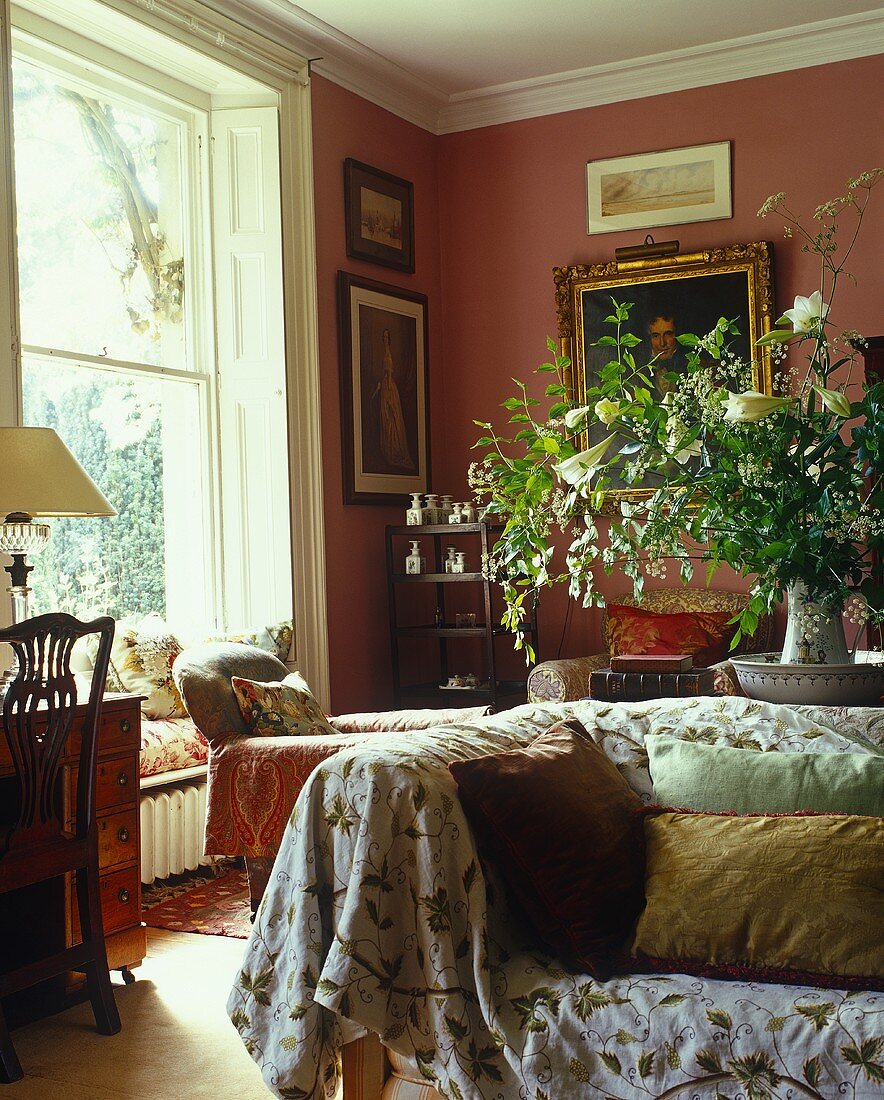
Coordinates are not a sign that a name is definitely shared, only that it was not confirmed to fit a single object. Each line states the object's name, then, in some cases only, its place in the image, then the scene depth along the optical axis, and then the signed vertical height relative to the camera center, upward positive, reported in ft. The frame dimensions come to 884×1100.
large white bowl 8.30 -0.92
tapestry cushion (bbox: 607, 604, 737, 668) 17.70 -1.17
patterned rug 12.91 -3.87
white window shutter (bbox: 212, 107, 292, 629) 17.21 +2.97
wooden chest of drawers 11.09 -2.46
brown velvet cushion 6.97 -1.75
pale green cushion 7.54 -1.49
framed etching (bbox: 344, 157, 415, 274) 18.63 +5.71
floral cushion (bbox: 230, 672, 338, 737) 12.25 -1.49
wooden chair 9.59 -1.96
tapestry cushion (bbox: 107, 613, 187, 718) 14.67 -1.19
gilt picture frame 18.48 +4.10
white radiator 13.97 -3.13
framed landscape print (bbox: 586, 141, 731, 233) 18.92 +6.03
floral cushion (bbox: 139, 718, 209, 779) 14.02 -2.12
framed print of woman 18.47 +2.87
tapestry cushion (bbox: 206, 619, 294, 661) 16.05 -0.94
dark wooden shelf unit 18.25 -0.97
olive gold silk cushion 6.47 -1.97
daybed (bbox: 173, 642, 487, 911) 11.68 -1.98
